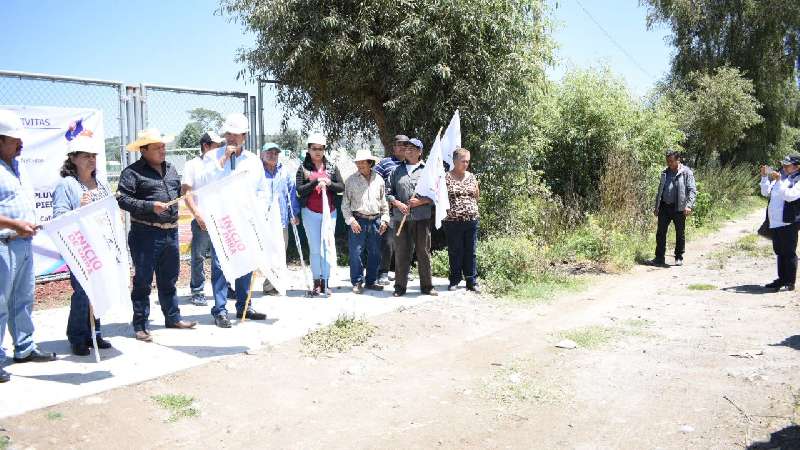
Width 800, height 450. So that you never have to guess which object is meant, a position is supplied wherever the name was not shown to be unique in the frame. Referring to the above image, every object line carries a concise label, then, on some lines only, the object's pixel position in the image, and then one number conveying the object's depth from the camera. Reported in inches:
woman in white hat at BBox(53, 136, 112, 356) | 212.7
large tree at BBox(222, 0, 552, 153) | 406.0
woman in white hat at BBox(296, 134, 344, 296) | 315.9
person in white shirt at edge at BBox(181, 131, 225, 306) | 265.0
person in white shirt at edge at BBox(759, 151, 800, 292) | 346.9
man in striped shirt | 333.4
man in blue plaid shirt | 194.7
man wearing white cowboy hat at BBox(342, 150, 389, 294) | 327.6
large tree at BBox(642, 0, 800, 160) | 1058.1
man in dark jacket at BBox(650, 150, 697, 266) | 430.3
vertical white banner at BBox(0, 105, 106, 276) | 294.4
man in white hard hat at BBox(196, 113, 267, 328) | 260.1
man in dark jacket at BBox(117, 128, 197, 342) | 232.1
